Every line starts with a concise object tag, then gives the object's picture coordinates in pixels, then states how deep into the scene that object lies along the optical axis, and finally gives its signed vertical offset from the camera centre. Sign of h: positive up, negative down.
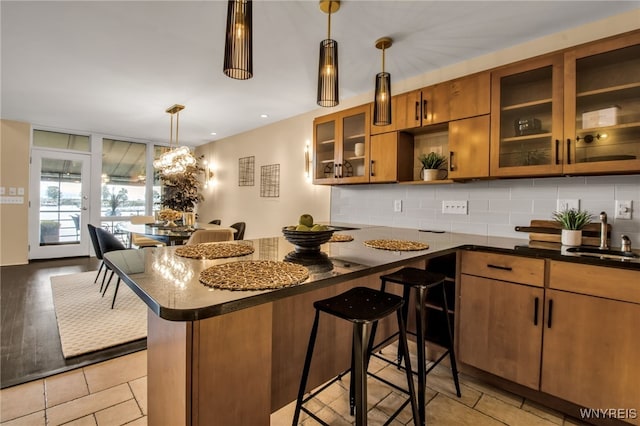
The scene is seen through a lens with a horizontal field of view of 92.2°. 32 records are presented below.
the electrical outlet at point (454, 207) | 2.66 +0.07
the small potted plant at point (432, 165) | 2.62 +0.43
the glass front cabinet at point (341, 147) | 3.09 +0.72
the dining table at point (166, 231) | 3.06 -0.24
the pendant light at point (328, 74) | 1.68 +0.77
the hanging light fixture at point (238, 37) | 1.24 +0.71
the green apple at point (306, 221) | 1.51 -0.04
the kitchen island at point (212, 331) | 0.85 -0.41
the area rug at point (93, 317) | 2.42 -1.03
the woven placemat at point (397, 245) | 1.66 -0.18
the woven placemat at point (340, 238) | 1.92 -0.16
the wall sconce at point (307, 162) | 4.10 +0.67
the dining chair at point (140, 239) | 4.38 -0.44
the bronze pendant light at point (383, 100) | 2.10 +0.78
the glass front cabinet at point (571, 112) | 1.78 +0.67
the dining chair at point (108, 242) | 3.22 -0.36
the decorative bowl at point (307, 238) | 1.40 -0.12
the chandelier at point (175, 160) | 4.31 +0.70
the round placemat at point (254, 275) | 0.92 -0.22
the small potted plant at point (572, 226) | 1.91 -0.05
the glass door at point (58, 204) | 5.32 +0.05
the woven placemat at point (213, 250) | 1.38 -0.20
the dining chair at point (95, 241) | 3.53 -0.40
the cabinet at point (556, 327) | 1.49 -0.60
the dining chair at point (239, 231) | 4.11 -0.27
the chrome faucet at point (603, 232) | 1.81 -0.08
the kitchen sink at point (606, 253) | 1.55 -0.19
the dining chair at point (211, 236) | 2.77 -0.24
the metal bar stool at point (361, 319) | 1.13 -0.41
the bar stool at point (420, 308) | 1.56 -0.50
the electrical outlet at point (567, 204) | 2.10 +0.10
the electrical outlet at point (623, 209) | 1.91 +0.06
